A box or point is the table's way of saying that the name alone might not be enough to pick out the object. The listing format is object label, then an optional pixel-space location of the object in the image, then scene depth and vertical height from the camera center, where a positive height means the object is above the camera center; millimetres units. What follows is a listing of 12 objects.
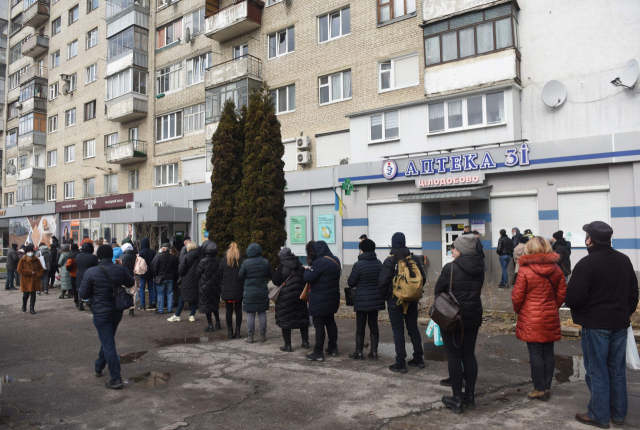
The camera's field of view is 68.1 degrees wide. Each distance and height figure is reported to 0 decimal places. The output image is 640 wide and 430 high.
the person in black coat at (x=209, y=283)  9414 -1034
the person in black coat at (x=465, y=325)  4914 -1036
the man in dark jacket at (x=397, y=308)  6340 -1096
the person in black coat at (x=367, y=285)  6766 -827
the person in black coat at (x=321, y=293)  7000 -958
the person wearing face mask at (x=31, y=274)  11734 -949
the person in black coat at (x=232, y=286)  8688 -1020
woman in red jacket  5055 -881
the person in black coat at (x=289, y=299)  7484 -1113
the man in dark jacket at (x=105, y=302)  6027 -877
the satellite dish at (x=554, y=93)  14859 +4096
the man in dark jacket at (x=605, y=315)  4422 -872
